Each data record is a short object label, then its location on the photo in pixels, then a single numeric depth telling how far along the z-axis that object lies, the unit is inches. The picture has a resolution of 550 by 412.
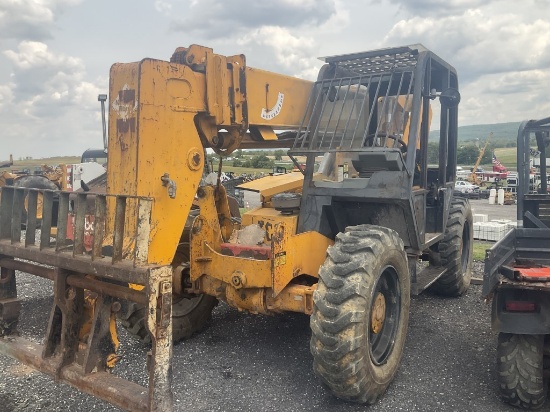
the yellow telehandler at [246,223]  140.5
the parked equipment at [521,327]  153.6
